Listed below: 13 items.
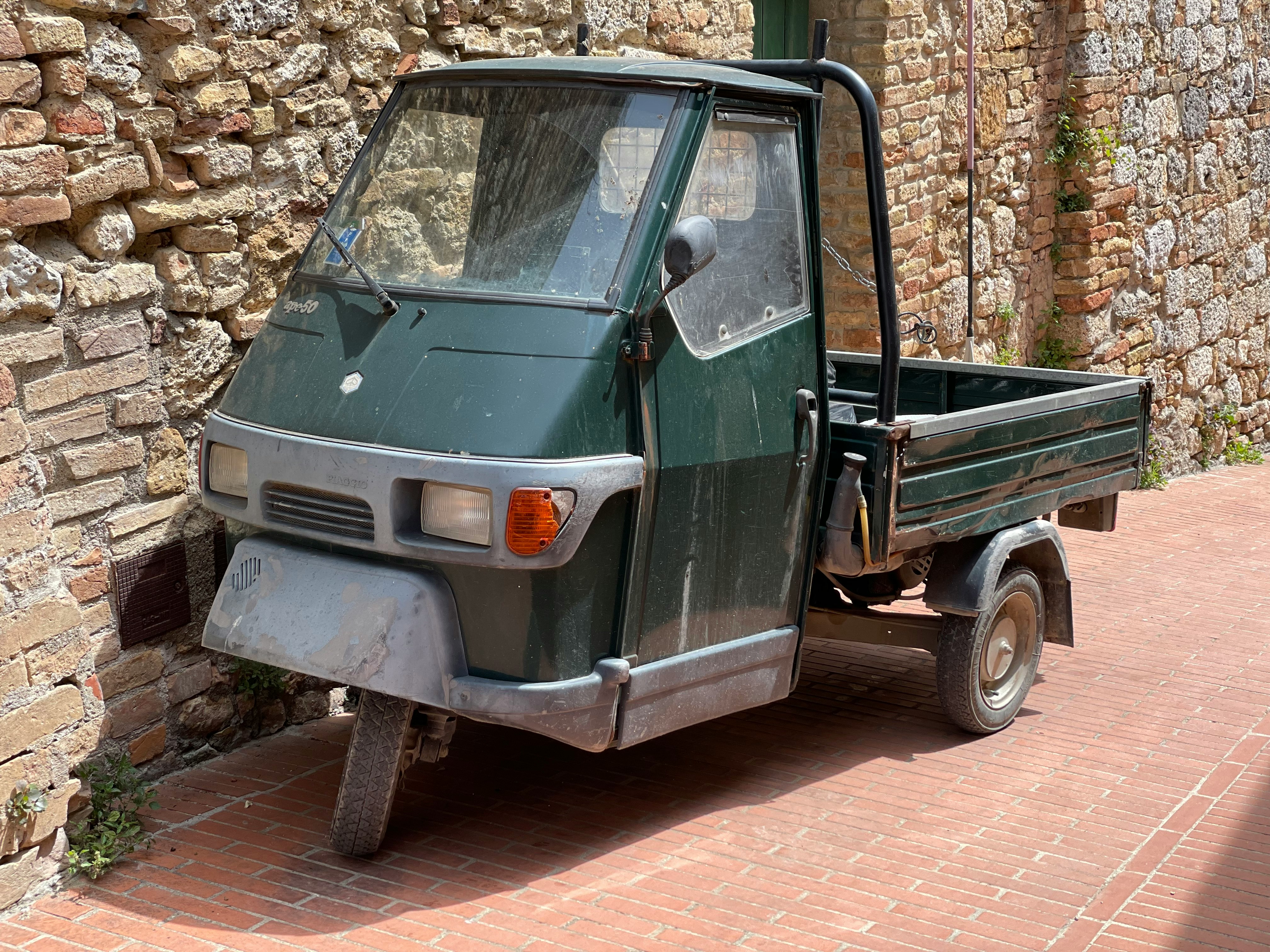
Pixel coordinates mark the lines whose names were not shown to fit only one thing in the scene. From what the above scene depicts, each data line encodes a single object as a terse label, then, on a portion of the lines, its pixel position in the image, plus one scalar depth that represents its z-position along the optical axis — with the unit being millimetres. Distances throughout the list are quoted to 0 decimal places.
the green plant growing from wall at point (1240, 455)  11992
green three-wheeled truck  3789
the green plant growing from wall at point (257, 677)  4801
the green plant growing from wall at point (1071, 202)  10133
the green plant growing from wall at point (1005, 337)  9633
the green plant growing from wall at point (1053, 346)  10297
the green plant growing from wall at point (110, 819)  4000
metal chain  4953
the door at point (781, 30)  7961
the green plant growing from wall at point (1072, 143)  10039
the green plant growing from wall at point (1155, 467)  10515
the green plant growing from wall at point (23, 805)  3805
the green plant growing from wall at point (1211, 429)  11727
